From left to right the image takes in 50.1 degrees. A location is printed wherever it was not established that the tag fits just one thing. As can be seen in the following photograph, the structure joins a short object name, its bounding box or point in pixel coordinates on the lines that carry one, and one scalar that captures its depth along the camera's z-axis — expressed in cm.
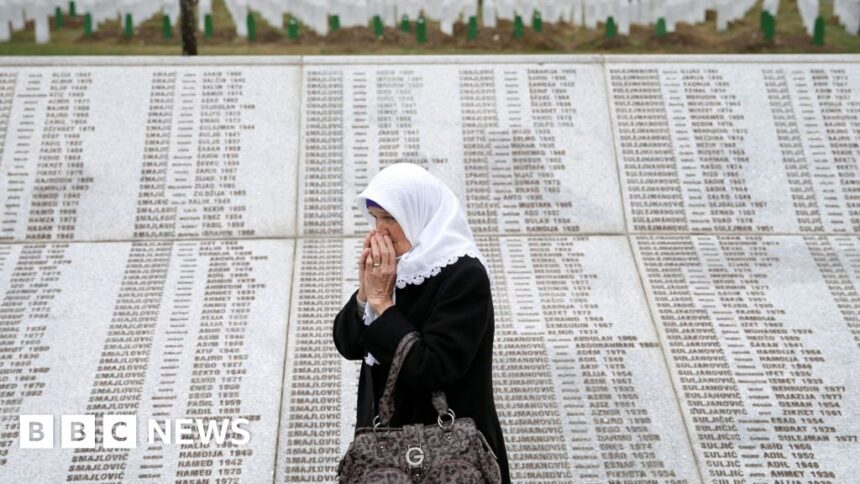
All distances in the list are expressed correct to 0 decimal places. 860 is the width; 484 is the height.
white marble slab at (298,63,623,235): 727
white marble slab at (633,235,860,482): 557
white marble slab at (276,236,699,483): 553
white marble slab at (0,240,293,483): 545
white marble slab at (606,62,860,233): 727
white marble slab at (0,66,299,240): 709
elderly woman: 326
